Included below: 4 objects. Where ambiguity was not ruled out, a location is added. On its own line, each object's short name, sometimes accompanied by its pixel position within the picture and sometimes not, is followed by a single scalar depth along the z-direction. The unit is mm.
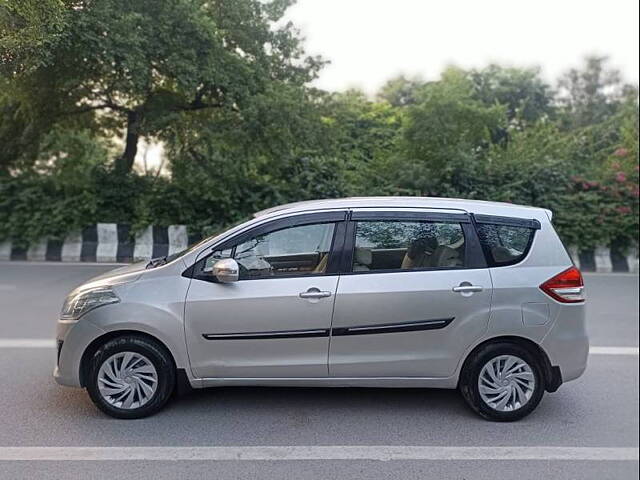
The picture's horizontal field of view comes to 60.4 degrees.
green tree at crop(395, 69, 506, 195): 11250
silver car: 4004
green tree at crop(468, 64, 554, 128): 23391
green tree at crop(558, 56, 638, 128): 25953
